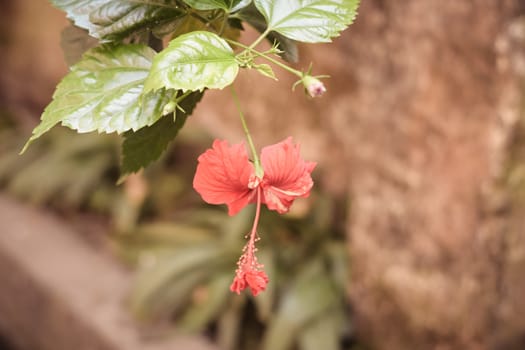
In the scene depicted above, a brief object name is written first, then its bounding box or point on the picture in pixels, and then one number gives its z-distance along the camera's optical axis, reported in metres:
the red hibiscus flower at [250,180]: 1.03
